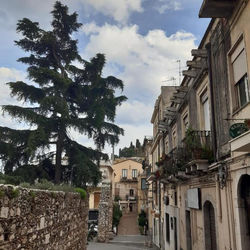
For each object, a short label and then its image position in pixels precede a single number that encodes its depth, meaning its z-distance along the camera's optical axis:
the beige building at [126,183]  52.06
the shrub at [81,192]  9.67
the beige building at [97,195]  38.41
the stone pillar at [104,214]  24.69
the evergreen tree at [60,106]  15.51
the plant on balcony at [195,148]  8.40
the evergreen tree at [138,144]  77.55
